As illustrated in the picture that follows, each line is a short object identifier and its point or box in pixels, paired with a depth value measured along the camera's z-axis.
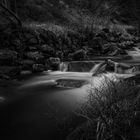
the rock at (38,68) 12.64
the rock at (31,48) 14.95
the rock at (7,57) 12.14
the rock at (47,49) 15.27
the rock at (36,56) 13.98
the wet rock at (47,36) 16.64
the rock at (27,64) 13.14
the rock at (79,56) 15.73
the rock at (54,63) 13.61
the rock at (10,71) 10.93
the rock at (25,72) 12.18
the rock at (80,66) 12.65
